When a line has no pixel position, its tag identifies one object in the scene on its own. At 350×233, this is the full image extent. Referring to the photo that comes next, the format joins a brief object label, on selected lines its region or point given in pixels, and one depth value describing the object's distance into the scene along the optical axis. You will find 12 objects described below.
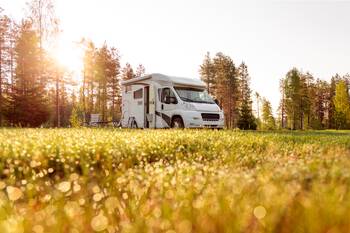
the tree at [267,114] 85.36
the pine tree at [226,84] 60.75
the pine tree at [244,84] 66.94
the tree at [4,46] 37.06
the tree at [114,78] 53.26
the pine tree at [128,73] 61.28
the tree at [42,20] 30.41
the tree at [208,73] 60.06
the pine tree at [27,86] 29.50
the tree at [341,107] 67.94
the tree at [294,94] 67.19
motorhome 17.31
